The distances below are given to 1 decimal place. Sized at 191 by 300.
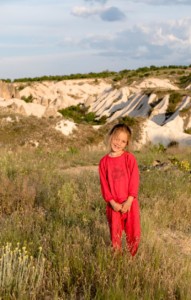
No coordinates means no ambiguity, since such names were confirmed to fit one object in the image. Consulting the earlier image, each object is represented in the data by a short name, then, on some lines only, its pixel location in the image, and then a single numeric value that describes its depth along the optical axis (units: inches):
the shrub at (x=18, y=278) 139.3
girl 169.2
